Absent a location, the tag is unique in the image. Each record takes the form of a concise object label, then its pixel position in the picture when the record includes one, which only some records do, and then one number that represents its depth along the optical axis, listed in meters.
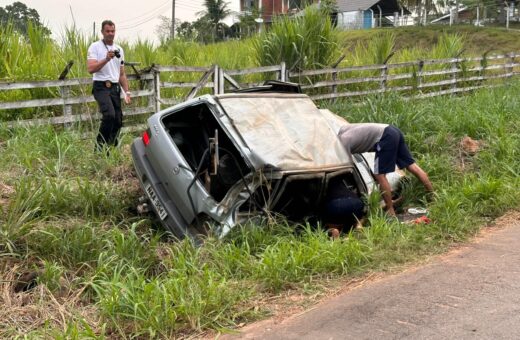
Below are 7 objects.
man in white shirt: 7.05
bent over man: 5.68
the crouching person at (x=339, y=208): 5.12
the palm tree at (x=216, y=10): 58.66
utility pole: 47.85
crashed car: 4.72
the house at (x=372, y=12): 56.53
